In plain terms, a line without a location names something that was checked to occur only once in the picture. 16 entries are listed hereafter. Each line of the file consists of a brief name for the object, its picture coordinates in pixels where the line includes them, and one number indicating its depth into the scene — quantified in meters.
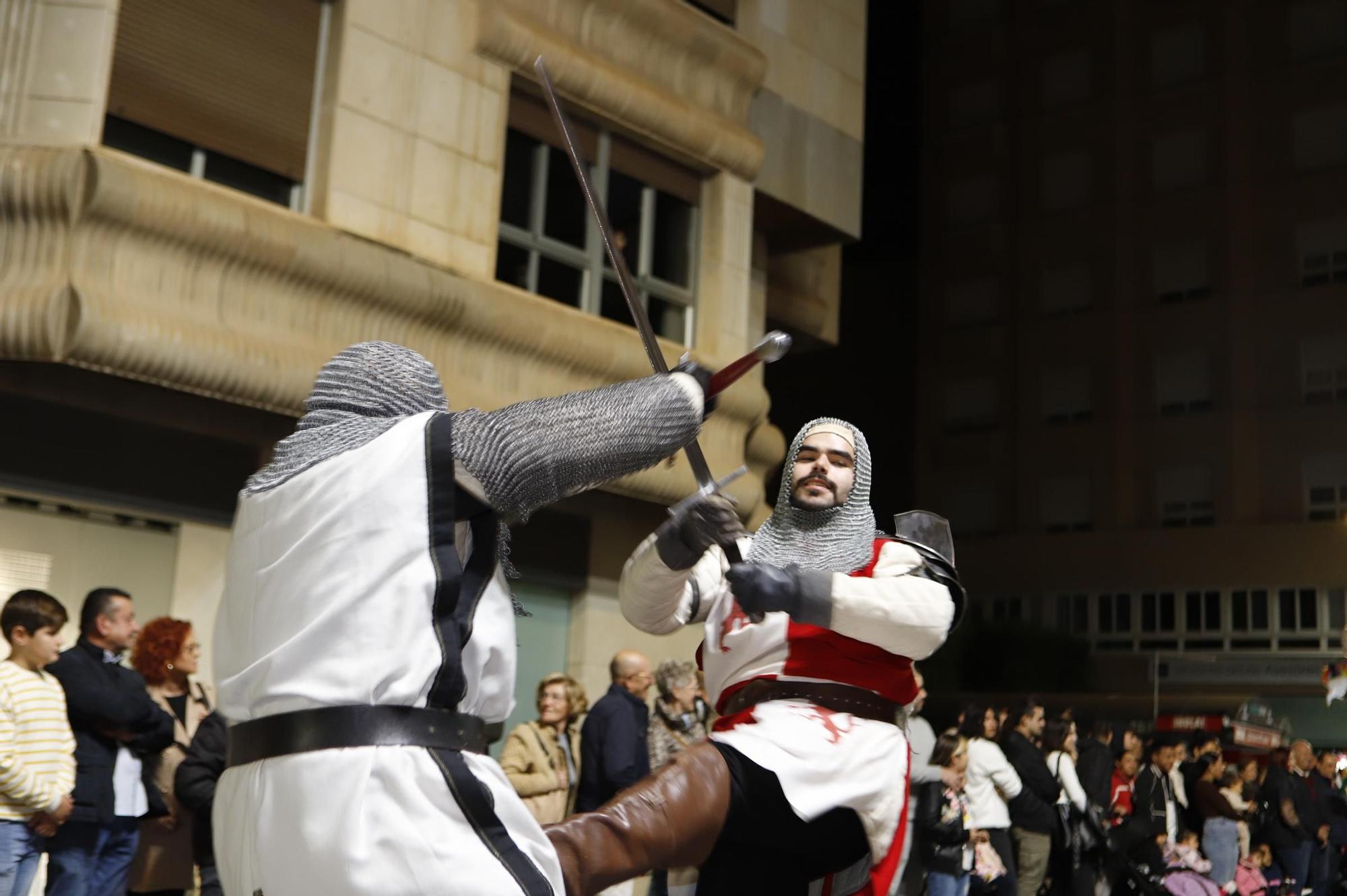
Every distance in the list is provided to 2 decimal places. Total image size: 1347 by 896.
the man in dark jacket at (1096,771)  12.28
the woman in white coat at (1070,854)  11.88
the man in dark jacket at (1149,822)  12.30
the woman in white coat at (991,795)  10.73
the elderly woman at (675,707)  8.91
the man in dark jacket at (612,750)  8.29
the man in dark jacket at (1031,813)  11.32
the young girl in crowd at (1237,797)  14.99
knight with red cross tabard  3.98
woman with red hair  7.33
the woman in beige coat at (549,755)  8.71
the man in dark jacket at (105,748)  6.66
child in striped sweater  6.20
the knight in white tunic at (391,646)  2.61
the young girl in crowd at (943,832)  9.83
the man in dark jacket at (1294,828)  15.27
